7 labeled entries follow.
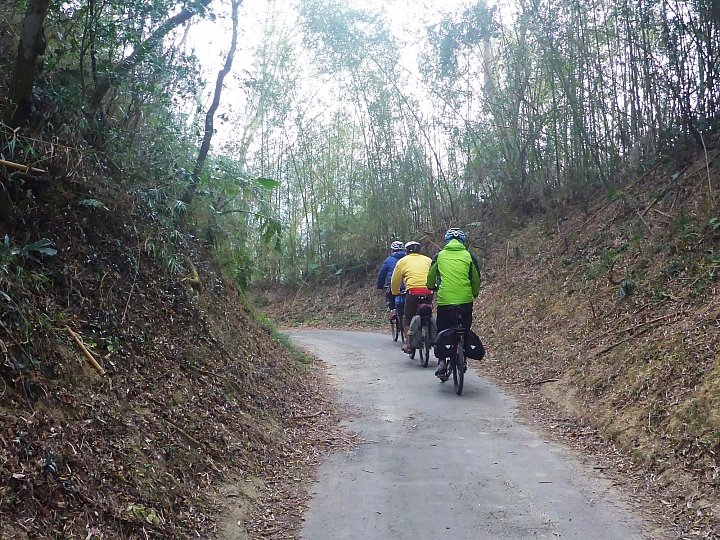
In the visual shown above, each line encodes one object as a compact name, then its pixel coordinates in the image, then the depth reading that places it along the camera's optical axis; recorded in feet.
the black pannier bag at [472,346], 28.32
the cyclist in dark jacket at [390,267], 43.50
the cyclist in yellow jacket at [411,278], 35.53
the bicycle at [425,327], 34.42
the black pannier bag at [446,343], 28.04
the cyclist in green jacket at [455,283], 28.43
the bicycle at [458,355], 27.63
